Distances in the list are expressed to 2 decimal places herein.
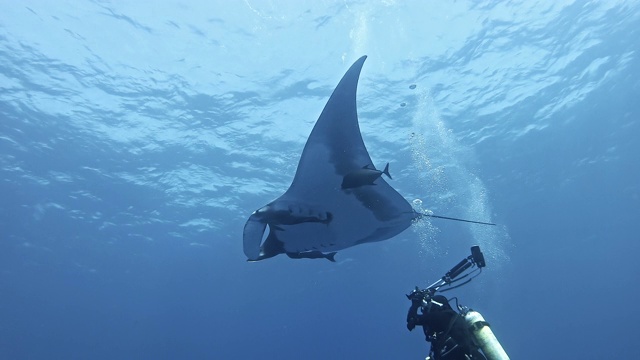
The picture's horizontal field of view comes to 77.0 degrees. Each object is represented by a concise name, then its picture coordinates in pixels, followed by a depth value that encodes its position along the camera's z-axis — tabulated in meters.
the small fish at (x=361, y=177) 4.85
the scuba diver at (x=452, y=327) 4.09
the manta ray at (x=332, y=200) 4.92
